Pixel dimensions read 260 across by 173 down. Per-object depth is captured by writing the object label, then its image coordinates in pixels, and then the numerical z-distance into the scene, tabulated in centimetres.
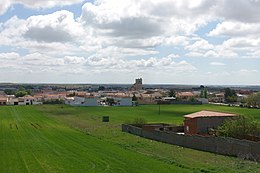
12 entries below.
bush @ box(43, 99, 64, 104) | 15038
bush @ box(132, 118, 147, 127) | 5738
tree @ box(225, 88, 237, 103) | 15670
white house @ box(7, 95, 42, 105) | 14906
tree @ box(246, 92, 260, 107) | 12250
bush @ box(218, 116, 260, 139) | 3919
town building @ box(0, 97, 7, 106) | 14548
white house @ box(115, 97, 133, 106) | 14101
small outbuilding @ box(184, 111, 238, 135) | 4841
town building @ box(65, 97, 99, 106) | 13638
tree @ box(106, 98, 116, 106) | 14388
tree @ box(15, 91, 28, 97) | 18719
